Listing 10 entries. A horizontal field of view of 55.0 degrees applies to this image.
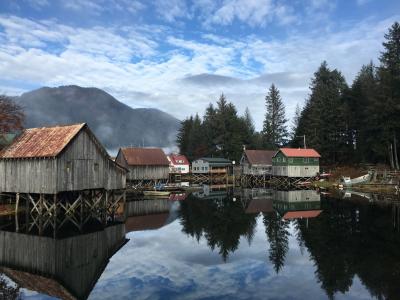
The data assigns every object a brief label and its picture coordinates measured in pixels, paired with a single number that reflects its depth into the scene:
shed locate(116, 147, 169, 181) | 66.88
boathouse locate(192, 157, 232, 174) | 88.44
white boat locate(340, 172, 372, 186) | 59.94
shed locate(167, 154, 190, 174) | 92.38
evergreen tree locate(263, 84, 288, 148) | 100.06
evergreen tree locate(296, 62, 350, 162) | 75.94
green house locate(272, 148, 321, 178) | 72.62
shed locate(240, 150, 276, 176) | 83.62
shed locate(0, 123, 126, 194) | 29.23
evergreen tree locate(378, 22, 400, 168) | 57.31
